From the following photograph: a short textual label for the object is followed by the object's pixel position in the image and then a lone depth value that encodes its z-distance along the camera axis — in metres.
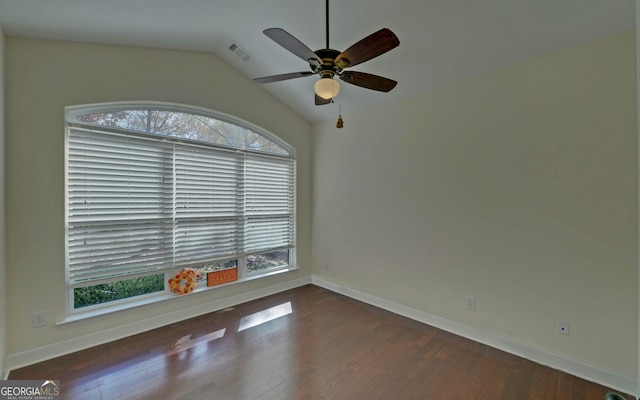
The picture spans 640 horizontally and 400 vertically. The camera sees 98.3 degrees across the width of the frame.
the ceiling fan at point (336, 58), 1.68
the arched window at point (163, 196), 2.66
